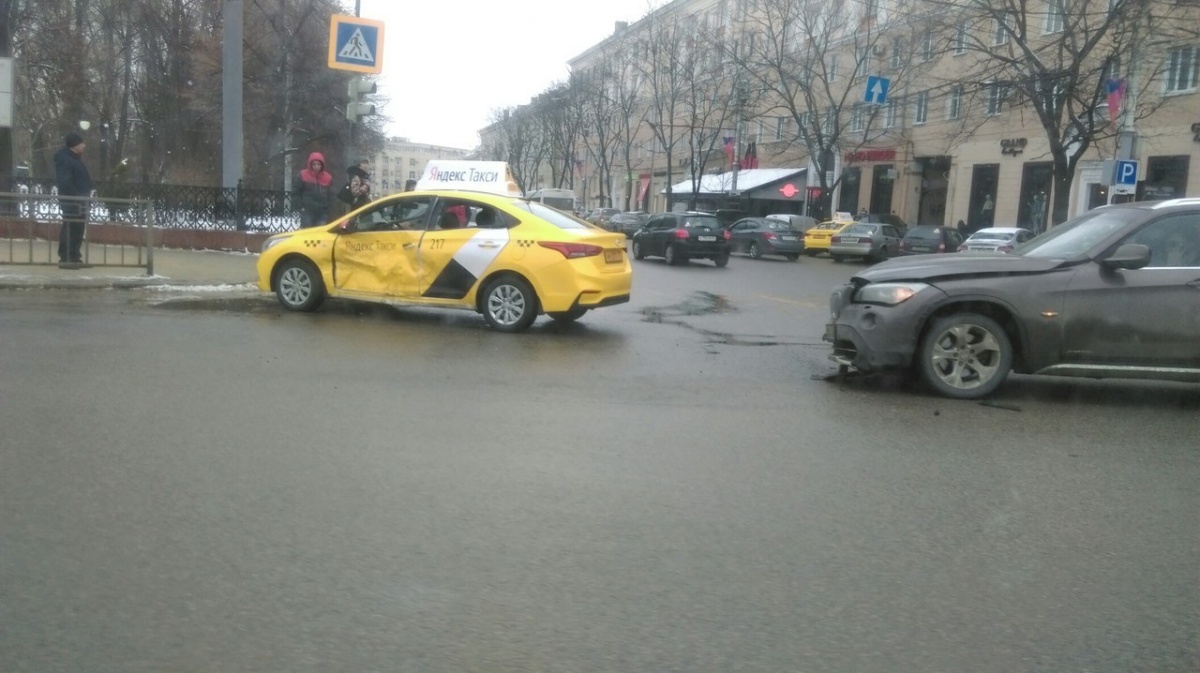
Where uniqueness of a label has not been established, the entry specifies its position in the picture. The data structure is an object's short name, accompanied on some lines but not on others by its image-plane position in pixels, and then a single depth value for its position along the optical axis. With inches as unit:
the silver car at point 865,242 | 1350.9
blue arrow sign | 1441.9
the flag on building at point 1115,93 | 904.9
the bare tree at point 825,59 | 1704.0
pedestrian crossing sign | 651.5
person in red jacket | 654.5
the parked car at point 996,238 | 1127.0
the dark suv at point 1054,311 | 307.1
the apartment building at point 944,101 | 1015.6
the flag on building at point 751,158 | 2037.4
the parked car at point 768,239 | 1389.0
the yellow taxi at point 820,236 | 1508.4
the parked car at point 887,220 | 1483.5
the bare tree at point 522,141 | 3299.7
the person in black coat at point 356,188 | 668.1
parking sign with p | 885.3
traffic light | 632.4
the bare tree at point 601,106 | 2593.5
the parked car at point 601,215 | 2168.3
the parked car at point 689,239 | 1087.6
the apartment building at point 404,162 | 6412.4
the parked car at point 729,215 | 2106.1
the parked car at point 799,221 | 1462.8
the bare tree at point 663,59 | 2180.1
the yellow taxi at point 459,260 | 427.2
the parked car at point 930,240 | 1301.7
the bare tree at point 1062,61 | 935.0
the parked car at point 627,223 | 1941.4
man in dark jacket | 561.9
